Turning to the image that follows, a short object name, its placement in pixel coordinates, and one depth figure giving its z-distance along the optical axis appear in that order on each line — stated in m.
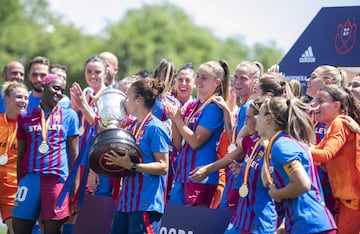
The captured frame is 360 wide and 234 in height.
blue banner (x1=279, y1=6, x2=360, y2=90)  13.55
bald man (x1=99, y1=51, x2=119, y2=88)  15.32
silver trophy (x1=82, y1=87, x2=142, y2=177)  10.71
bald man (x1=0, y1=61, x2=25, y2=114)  17.23
